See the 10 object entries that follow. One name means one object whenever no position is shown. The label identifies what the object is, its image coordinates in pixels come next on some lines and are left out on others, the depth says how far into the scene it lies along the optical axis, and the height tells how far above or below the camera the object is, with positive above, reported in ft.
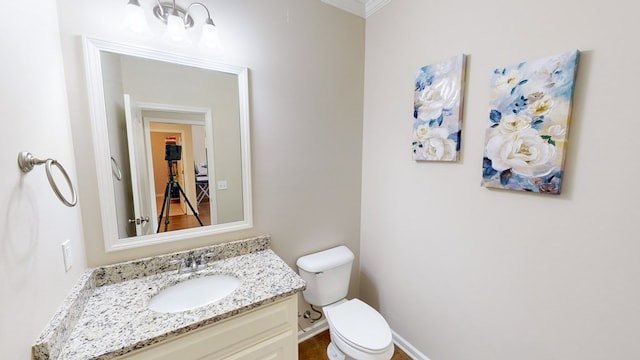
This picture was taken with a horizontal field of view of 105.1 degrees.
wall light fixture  3.51 +2.03
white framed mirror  3.72 +0.20
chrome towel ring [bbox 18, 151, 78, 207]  2.33 -0.09
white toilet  4.20 -3.18
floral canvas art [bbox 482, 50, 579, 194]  3.11 +0.45
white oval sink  3.78 -2.24
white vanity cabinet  2.96 -2.45
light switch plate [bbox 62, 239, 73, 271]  3.04 -1.26
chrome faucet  4.19 -1.87
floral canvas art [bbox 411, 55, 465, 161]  4.23 +0.84
